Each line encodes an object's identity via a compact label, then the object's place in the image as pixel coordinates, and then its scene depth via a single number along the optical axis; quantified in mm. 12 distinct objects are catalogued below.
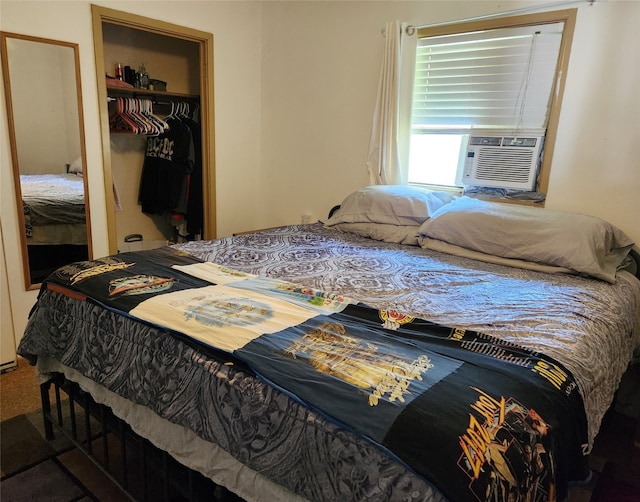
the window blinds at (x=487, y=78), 2408
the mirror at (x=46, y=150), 2369
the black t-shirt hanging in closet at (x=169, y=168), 3604
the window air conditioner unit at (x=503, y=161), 2479
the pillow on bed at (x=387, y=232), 2473
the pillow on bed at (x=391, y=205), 2537
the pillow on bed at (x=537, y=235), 1955
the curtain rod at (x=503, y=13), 2256
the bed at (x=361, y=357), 845
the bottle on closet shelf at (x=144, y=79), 3475
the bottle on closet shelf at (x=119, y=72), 3420
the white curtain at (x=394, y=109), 2822
